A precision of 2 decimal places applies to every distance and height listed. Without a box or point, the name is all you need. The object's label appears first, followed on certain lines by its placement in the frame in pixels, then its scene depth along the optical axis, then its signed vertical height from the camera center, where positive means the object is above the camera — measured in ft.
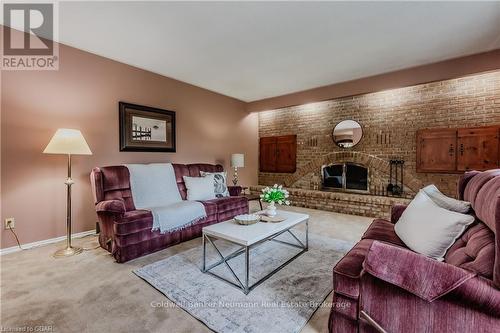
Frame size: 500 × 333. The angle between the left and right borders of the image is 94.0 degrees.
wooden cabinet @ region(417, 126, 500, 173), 11.47 +0.88
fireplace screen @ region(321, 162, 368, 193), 15.48 -0.84
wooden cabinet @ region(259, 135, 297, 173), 18.70 +0.91
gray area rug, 5.09 -3.35
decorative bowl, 7.70 -1.85
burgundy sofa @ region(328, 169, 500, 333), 3.11 -1.81
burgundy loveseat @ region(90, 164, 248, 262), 7.99 -2.16
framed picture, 11.90 +1.92
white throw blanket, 9.04 -1.58
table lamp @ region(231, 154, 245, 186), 16.81 +0.23
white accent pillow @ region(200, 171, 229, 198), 12.84 -1.13
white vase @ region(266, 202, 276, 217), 8.65 -1.71
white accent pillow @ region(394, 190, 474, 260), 4.70 -1.36
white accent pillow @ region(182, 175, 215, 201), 11.67 -1.22
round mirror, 15.52 +2.16
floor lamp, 8.20 +0.53
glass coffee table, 6.32 -2.04
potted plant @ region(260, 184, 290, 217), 8.50 -1.19
